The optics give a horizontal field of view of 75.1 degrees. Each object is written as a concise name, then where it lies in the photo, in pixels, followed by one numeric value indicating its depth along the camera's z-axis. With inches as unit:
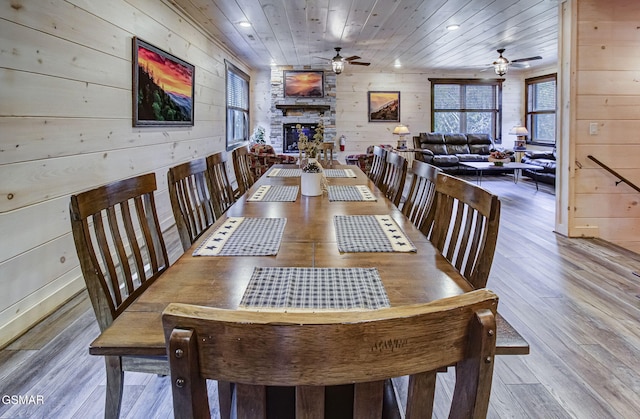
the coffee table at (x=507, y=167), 300.6
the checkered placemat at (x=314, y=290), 38.5
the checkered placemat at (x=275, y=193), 91.0
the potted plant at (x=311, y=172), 93.7
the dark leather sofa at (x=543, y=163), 289.7
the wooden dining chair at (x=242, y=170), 131.9
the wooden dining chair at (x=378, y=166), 137.0
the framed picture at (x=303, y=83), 354.6
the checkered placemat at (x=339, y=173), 131.4
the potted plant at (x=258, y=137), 362.6
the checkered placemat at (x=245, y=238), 54.9
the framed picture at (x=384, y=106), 386.9
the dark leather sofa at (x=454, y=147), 367.2
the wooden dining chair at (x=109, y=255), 47.6
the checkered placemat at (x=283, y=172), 131.6
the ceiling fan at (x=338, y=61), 274.1
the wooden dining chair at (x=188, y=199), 74.9
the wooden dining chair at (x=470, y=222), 47.2
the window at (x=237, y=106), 285.0
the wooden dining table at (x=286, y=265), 32.6
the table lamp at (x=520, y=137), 364.8
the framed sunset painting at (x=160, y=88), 139.5
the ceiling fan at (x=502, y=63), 276.4
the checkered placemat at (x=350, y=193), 91.3
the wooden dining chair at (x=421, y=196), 74.4
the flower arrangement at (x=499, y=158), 318.0
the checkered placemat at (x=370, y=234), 56.3
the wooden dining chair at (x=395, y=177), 102.8
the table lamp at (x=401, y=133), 362.3
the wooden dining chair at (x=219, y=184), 102.3
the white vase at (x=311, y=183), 94.2
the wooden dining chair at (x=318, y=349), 20.0
